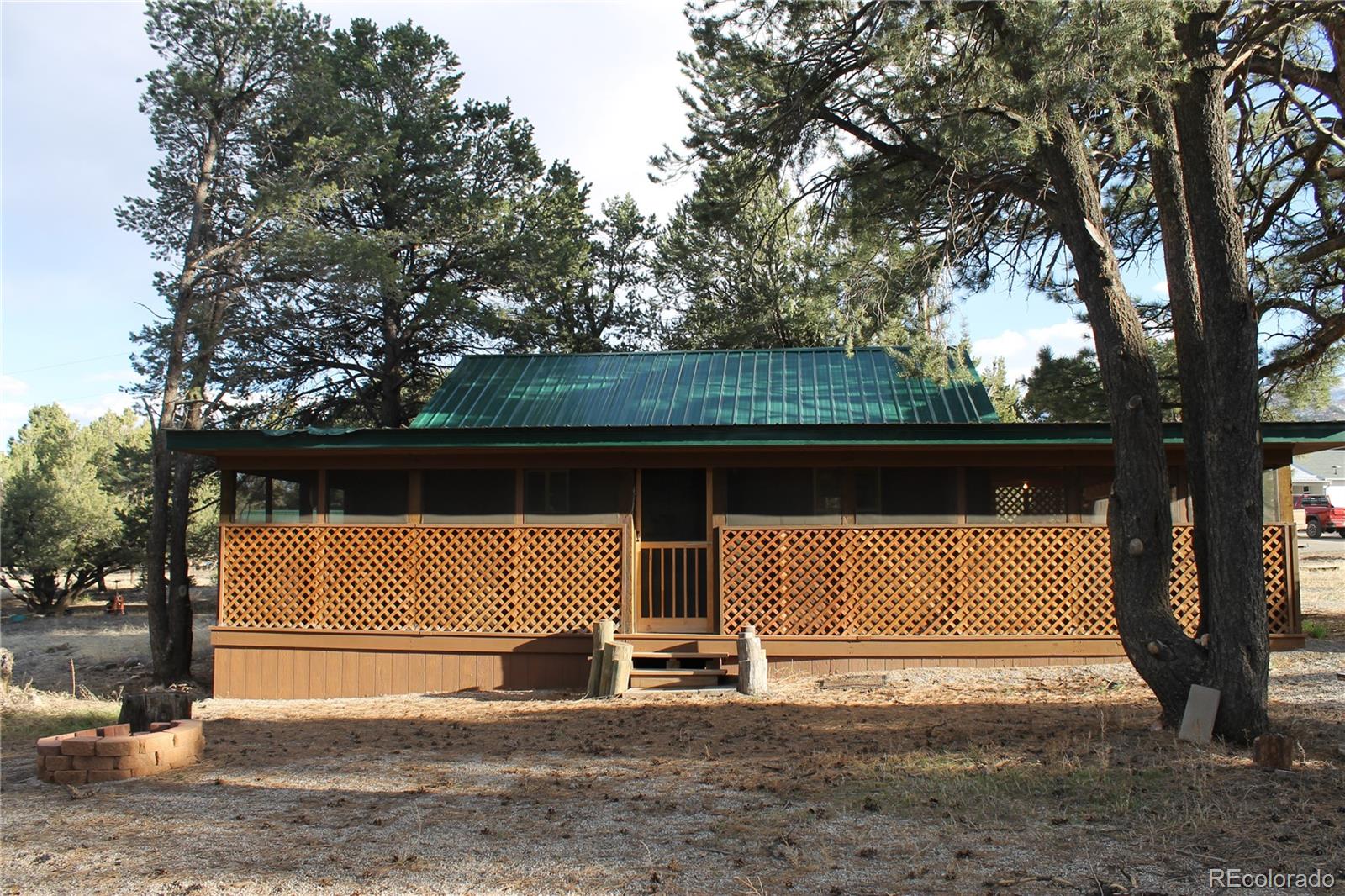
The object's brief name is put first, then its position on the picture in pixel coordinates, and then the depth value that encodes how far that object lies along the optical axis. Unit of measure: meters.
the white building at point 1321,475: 42.46
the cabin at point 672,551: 10.89
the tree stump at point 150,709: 7.28
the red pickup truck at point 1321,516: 35.88
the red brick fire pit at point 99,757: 6.64
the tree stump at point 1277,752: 5.86
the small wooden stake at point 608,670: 10.27
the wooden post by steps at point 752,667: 9.95
